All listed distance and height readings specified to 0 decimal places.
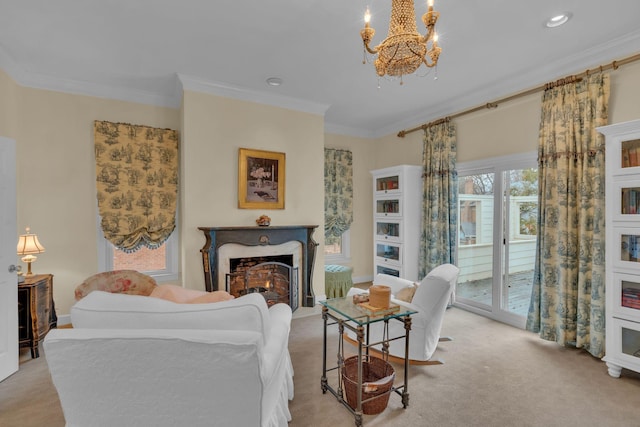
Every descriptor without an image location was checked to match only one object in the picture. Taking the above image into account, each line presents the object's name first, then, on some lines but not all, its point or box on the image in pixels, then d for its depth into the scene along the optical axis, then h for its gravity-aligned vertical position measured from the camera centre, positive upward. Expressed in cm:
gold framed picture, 400 +42
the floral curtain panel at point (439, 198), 434 +18
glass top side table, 196 -78
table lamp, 304 -34
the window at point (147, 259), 385 -61
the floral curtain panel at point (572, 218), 284 -9
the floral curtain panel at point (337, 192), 538 +32
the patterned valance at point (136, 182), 373 +37
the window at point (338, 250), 559 -71
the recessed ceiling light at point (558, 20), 247 +154
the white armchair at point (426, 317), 258 -92
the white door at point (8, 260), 248 -39
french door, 365 -32
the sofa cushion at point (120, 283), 269 -64
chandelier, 171 +95
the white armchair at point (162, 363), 134 -66
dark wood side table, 290 -94
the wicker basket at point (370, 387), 206 -119
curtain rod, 278 +131
